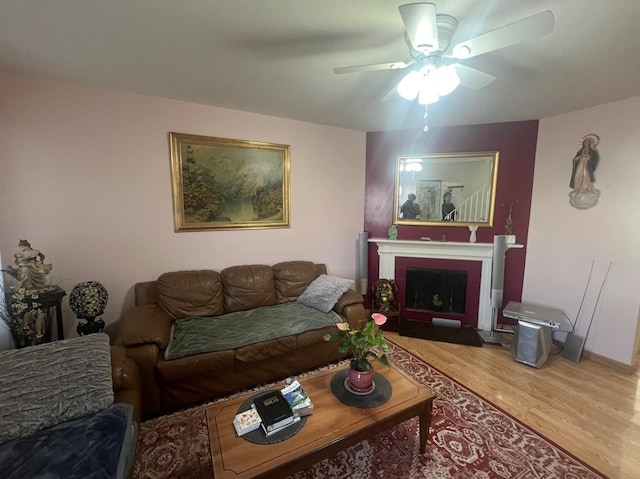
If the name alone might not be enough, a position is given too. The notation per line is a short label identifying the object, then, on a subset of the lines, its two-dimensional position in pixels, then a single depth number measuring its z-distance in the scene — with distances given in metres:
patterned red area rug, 1.60
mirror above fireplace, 3.30
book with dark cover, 1.38
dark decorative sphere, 2.21
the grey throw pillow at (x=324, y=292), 2.81
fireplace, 3.34
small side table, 2.05
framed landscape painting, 2.78
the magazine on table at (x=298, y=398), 1.47
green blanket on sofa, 2.13
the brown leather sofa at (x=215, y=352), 1.98
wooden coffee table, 1.23
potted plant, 1.57
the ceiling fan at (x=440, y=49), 1.14
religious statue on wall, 2.72
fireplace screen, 3.52
